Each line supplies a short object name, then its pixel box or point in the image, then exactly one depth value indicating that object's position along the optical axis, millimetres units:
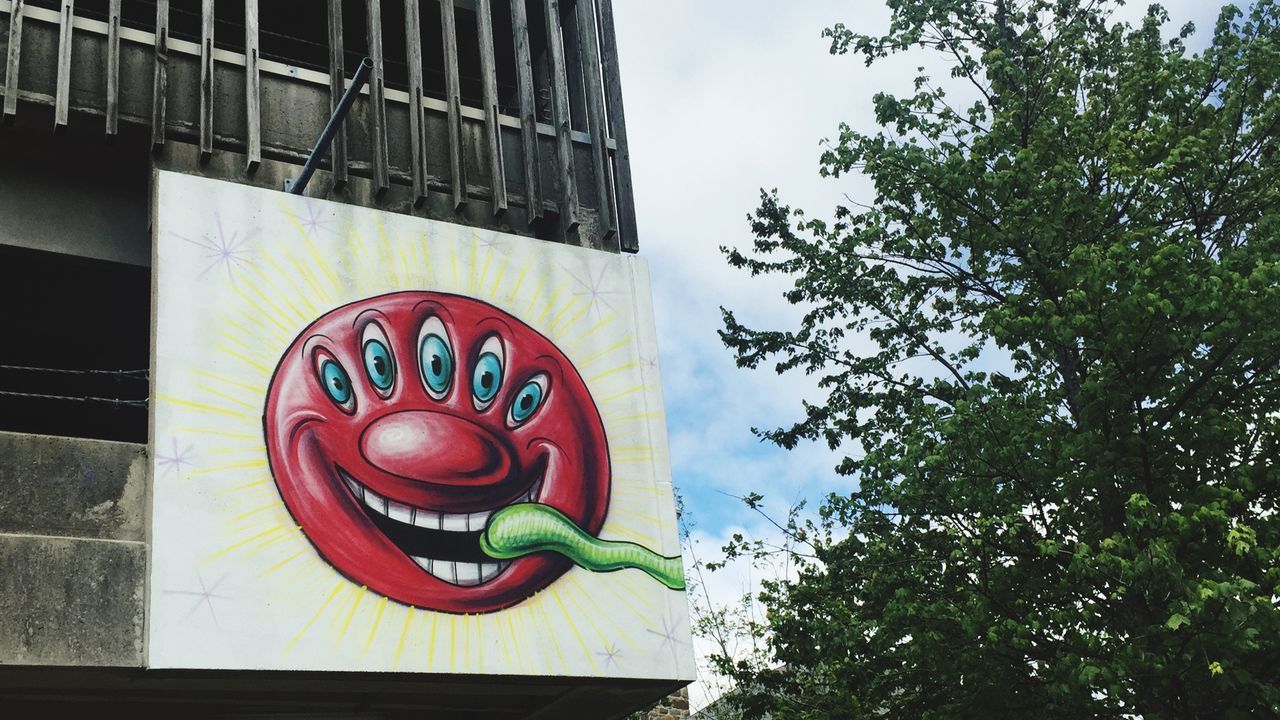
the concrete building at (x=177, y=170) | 10742
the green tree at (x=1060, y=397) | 13102
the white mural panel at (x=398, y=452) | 11414
